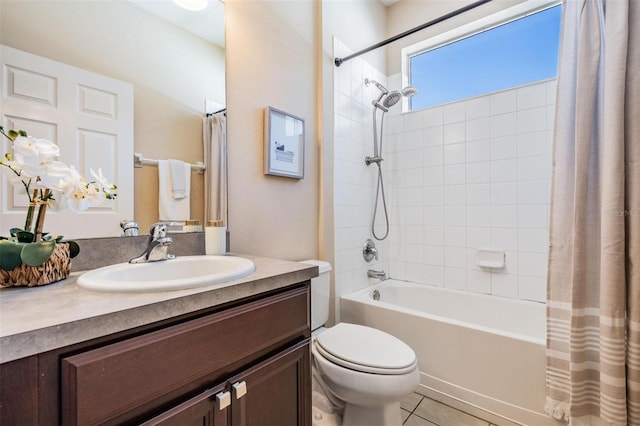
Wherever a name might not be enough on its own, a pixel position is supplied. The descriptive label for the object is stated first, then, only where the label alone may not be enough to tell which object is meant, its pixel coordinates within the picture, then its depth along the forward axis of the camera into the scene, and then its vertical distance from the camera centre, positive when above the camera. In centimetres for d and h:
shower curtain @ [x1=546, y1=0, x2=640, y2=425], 114 -4
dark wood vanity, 46 -33
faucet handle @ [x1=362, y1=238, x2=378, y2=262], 224 -31
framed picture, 152 +37
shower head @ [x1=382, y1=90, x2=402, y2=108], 211 +85
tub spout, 226 -50
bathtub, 141 -76
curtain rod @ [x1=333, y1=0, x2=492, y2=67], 155 +109
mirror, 88 +55
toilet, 114 -66
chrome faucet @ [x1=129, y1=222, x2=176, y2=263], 96 -12
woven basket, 68 -15
